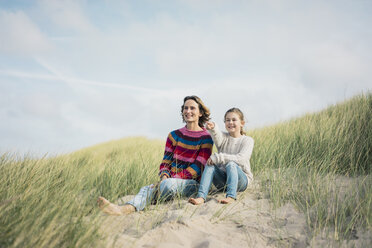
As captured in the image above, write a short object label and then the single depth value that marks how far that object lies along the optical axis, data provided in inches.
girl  137.6
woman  144.1
